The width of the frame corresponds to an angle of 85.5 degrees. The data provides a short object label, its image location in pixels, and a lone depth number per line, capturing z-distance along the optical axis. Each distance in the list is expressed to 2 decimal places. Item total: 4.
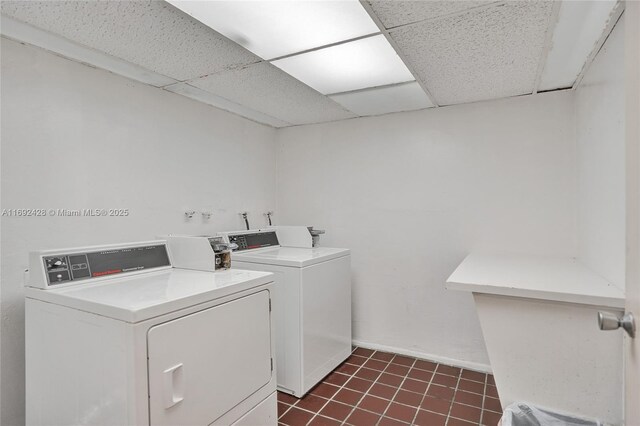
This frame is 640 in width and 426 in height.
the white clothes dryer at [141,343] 1.24
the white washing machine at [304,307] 2.33
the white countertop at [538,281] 1.42
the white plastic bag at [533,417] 1.54
